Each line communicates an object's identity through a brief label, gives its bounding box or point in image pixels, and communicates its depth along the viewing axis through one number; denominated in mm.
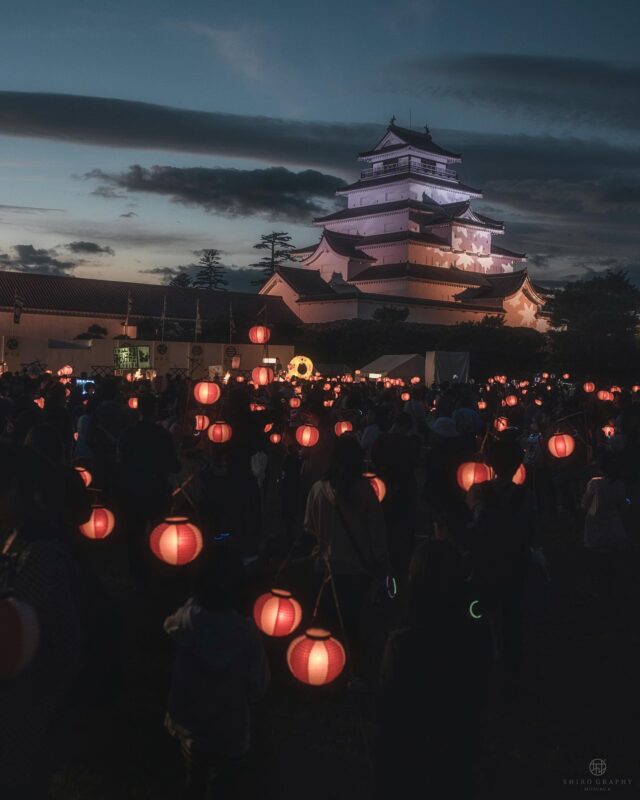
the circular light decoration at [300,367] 22781
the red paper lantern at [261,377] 15555
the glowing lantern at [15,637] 1996
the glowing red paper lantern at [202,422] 10703
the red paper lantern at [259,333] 16255
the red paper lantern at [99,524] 5996
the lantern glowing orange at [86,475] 6609
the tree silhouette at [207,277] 85750
